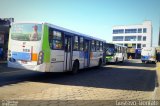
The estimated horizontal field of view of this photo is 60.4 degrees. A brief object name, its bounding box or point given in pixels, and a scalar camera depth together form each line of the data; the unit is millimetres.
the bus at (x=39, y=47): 6998
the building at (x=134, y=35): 59418
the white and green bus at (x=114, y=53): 18221
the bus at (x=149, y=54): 24826
